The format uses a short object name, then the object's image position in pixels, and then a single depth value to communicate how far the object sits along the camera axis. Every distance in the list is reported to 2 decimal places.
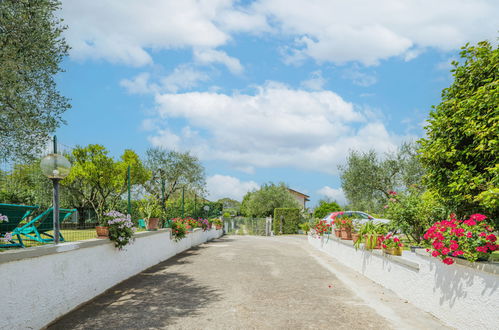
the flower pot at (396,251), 7.49
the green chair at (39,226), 6.78
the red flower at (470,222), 4.91
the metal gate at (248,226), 34.69
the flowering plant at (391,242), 7.54
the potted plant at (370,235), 8.76
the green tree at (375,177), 24.00
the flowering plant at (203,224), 20.01
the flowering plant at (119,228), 7.39
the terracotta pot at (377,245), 8.66
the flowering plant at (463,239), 4.58
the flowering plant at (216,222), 27.08
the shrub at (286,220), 34.38
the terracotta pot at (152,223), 10.99
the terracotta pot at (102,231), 7.27
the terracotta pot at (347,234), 12.38
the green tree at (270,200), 40.19
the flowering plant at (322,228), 15.48
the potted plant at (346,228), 12.39
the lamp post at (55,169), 5.98
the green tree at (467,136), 5.40
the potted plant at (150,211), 11.05
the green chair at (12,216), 6.07
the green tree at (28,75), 8.79
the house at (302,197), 78.06
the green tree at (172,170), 33.84
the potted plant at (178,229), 13.26
